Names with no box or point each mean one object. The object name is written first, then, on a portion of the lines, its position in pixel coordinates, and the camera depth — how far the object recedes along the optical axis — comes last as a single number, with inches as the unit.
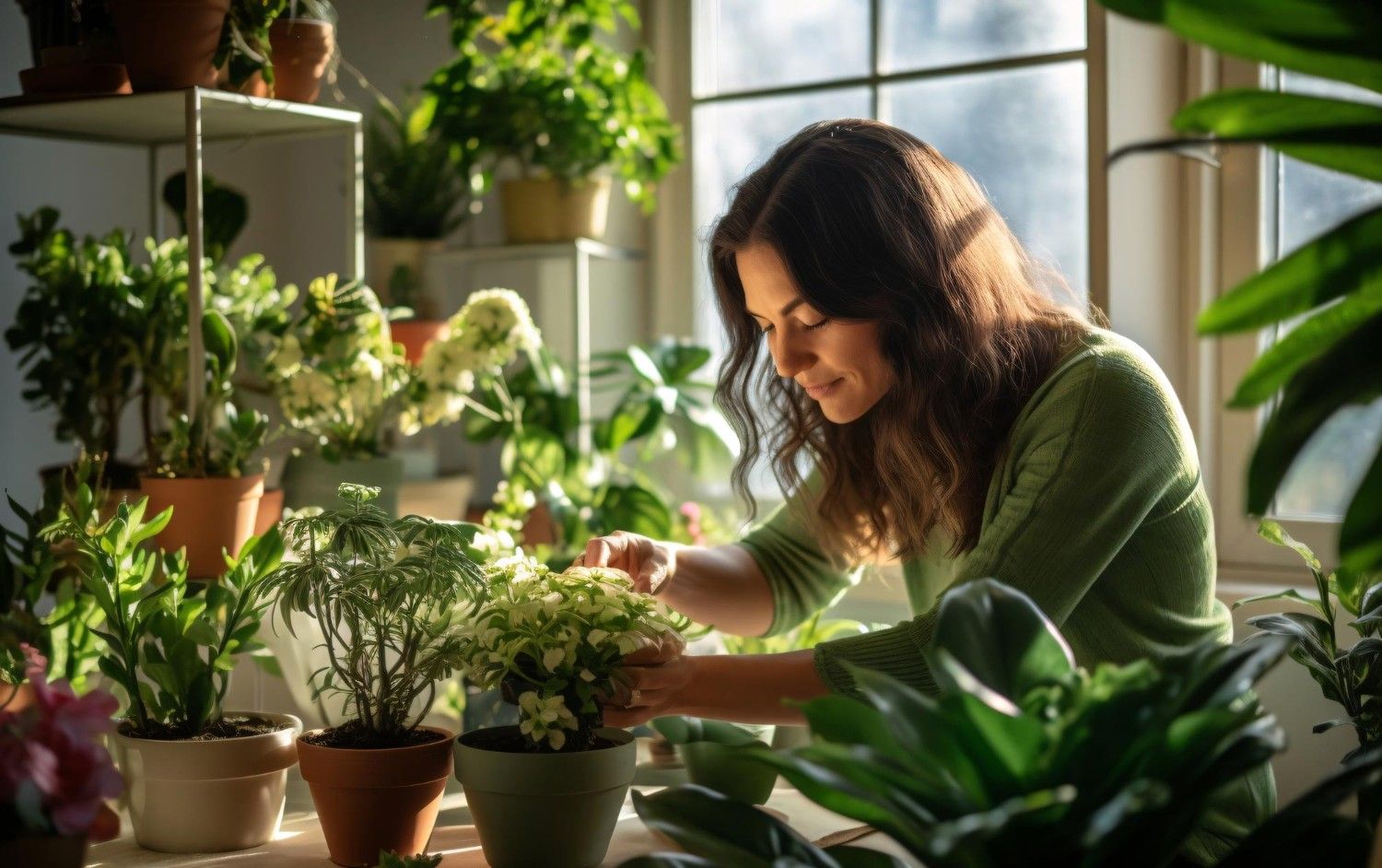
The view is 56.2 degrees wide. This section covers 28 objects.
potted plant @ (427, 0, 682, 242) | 88.1
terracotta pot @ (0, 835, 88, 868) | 30.9
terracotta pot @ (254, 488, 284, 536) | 64.8
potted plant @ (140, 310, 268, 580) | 60.9
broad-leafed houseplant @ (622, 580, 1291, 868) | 27.8
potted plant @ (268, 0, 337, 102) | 66.4
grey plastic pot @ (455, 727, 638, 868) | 44.4
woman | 51.2
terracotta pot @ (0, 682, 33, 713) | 45.3
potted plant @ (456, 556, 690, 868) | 44.5
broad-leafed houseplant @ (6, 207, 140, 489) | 67.3
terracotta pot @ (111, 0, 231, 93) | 60.8
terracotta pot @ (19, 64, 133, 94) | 62.6
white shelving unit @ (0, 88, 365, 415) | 62.1
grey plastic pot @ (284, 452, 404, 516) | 70.7
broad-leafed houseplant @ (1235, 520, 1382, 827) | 52.1
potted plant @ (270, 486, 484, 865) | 46.4
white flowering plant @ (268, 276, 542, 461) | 68.9
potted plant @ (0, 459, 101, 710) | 51.9
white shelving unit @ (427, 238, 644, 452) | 89.1
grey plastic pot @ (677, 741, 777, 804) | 49.9
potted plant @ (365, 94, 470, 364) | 90.9
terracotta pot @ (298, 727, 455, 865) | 46.1
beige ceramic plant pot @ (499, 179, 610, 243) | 89.9
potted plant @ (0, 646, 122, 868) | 30.8
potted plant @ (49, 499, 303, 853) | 48.7
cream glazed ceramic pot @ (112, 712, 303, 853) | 48.5
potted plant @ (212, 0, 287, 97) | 63.0
